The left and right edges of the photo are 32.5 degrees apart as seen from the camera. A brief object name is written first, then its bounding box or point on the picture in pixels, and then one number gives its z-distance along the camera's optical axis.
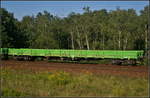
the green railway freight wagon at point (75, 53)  34.56
